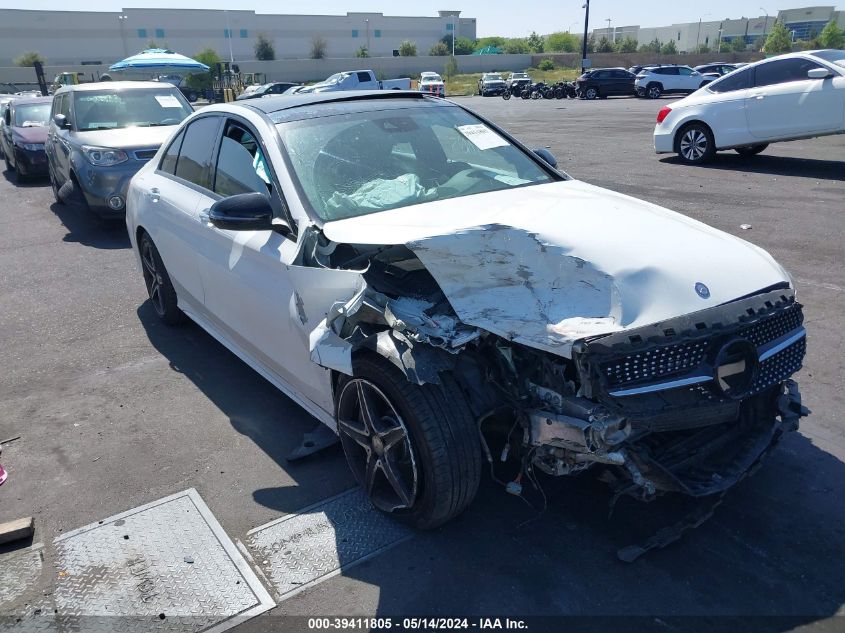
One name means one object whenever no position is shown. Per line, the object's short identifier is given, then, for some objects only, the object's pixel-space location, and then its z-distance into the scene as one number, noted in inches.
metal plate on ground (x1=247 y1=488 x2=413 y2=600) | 115.7
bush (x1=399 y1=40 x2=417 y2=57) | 3718.0
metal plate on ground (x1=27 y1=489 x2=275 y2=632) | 107.6
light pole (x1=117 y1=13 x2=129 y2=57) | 3353.1
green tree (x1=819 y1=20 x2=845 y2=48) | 3479.3
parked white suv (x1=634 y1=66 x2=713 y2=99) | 1448.1
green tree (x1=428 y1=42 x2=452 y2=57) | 3882.9
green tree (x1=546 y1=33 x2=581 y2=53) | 4849.9
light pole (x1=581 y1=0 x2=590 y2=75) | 2126.0
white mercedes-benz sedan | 103.7
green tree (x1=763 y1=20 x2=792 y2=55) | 3385.8
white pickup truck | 1288.3
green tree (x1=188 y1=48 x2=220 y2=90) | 2082.9
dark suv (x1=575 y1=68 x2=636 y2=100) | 1536.7
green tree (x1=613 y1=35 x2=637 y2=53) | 3975.9
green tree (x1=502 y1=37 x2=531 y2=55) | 4465.8
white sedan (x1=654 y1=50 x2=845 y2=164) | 423.2
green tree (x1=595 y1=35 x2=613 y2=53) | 3726.4
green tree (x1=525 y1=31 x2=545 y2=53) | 4917.3
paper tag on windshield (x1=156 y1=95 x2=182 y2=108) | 411.5
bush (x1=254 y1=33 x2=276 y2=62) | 3533.5
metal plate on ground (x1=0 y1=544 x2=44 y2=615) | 113.0
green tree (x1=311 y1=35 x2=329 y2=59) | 3762.3
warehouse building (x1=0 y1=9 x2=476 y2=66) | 3243.1
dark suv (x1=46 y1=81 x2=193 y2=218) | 350.9
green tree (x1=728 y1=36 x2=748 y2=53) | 4086.4
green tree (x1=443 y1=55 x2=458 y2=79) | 3009.4
